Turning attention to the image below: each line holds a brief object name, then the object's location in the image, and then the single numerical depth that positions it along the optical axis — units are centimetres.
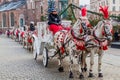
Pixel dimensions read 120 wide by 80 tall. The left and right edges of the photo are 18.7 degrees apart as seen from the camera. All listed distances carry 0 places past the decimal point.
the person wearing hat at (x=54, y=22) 1466
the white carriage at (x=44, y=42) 1489
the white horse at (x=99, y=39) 1156
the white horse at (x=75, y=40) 1179
